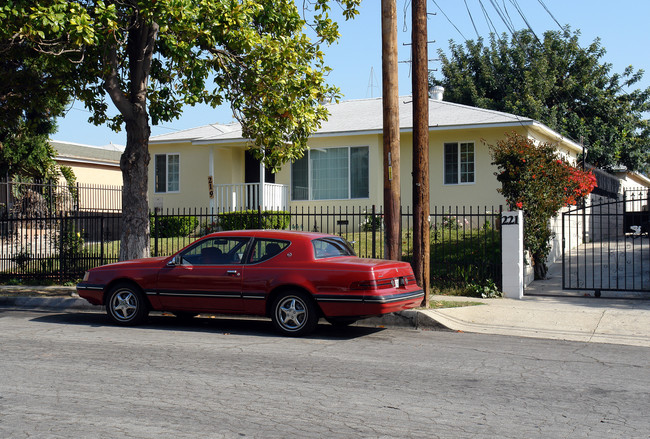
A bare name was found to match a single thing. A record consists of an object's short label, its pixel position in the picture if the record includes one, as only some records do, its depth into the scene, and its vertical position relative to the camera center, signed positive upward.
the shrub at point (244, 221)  19.50 +0.17
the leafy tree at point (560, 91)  32.22 +6.93
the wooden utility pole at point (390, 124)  11.87 +1.81
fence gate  14.56 -0.94
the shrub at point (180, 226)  23.05 +0.03
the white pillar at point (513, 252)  13.29 -0.53
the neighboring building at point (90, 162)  33.31 +3.33
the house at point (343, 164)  20.88 +2.18
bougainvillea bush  14.24 +0.90
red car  9.45 -0.83
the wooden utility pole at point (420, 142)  11.72 +1.47
